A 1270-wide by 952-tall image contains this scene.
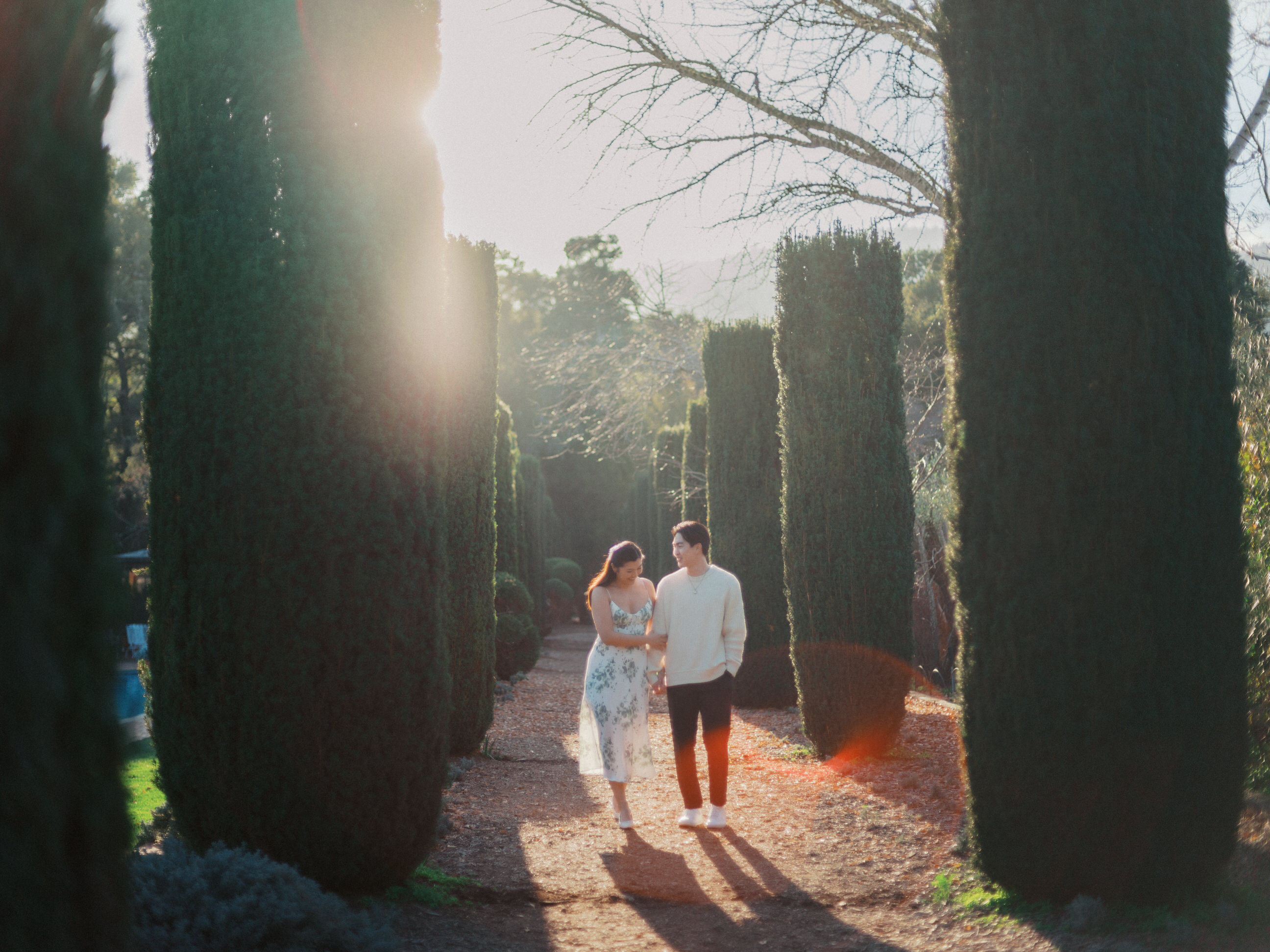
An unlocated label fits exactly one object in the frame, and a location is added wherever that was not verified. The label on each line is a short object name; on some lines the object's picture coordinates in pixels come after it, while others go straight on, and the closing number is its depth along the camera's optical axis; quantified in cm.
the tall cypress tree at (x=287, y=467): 420
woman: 623
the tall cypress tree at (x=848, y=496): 855
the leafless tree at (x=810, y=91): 846
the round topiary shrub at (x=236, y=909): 347
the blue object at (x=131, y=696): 1256
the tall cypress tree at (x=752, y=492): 1213
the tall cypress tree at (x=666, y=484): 2153
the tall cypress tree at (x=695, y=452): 1667
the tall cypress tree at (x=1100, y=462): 406
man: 610
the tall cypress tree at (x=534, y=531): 2130
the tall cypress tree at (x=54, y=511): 151
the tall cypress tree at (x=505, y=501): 1599
